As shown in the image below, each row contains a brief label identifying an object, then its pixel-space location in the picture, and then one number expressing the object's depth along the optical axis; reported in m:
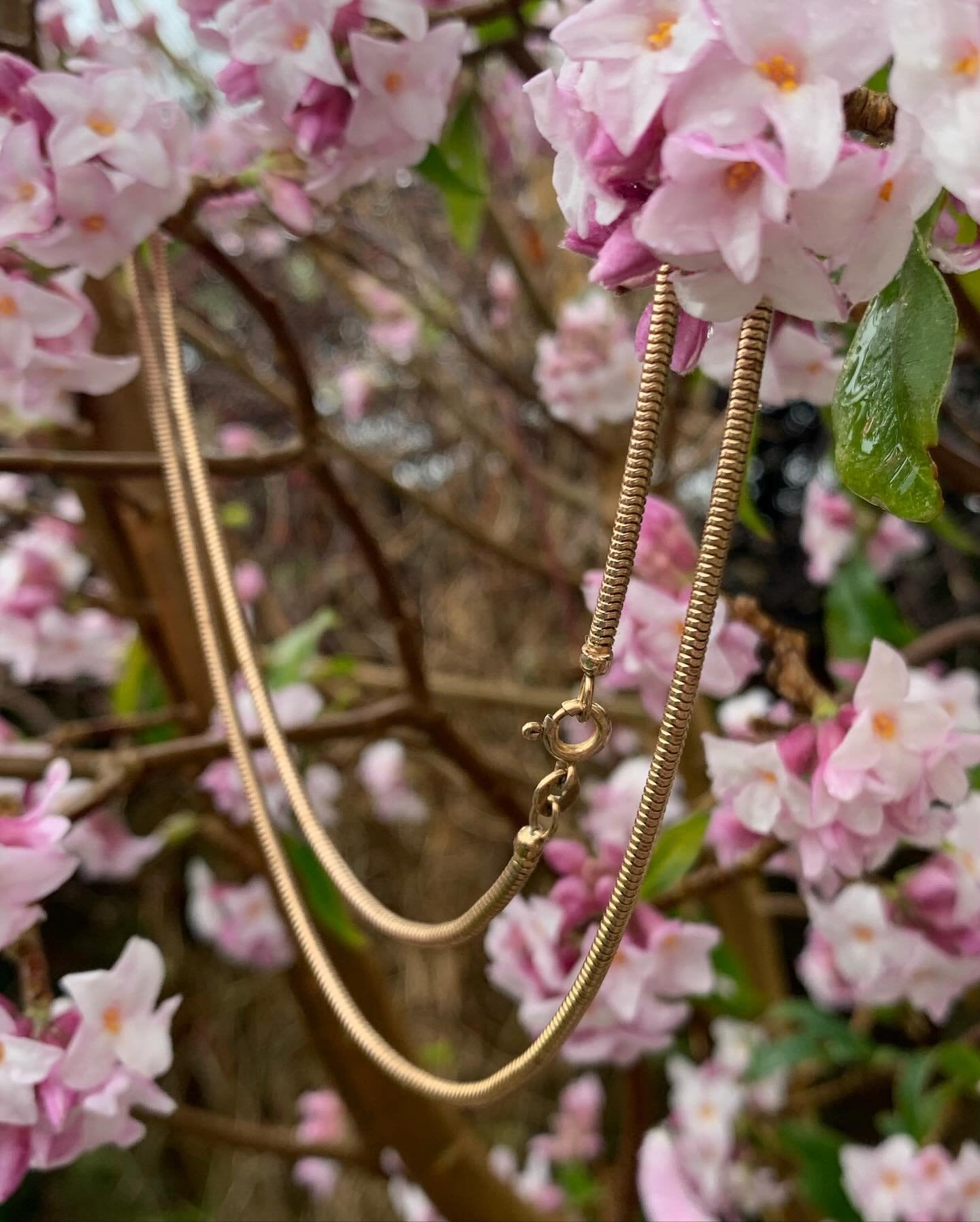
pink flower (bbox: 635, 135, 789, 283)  0.21
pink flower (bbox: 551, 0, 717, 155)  0.21
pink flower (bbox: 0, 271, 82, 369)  0.39
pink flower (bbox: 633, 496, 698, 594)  0.43
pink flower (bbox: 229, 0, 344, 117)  0.36
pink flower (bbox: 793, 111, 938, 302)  0.22
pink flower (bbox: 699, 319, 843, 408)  0.36
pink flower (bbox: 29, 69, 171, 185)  0.36
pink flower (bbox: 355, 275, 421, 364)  1.19
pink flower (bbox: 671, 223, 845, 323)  0.22
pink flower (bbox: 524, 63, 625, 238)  0.23
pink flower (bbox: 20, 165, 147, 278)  0.38
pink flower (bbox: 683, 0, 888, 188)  0.20
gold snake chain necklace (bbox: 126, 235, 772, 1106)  0.25
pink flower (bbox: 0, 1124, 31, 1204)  0.36
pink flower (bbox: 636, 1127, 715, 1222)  0.42
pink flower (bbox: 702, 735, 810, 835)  0.38
